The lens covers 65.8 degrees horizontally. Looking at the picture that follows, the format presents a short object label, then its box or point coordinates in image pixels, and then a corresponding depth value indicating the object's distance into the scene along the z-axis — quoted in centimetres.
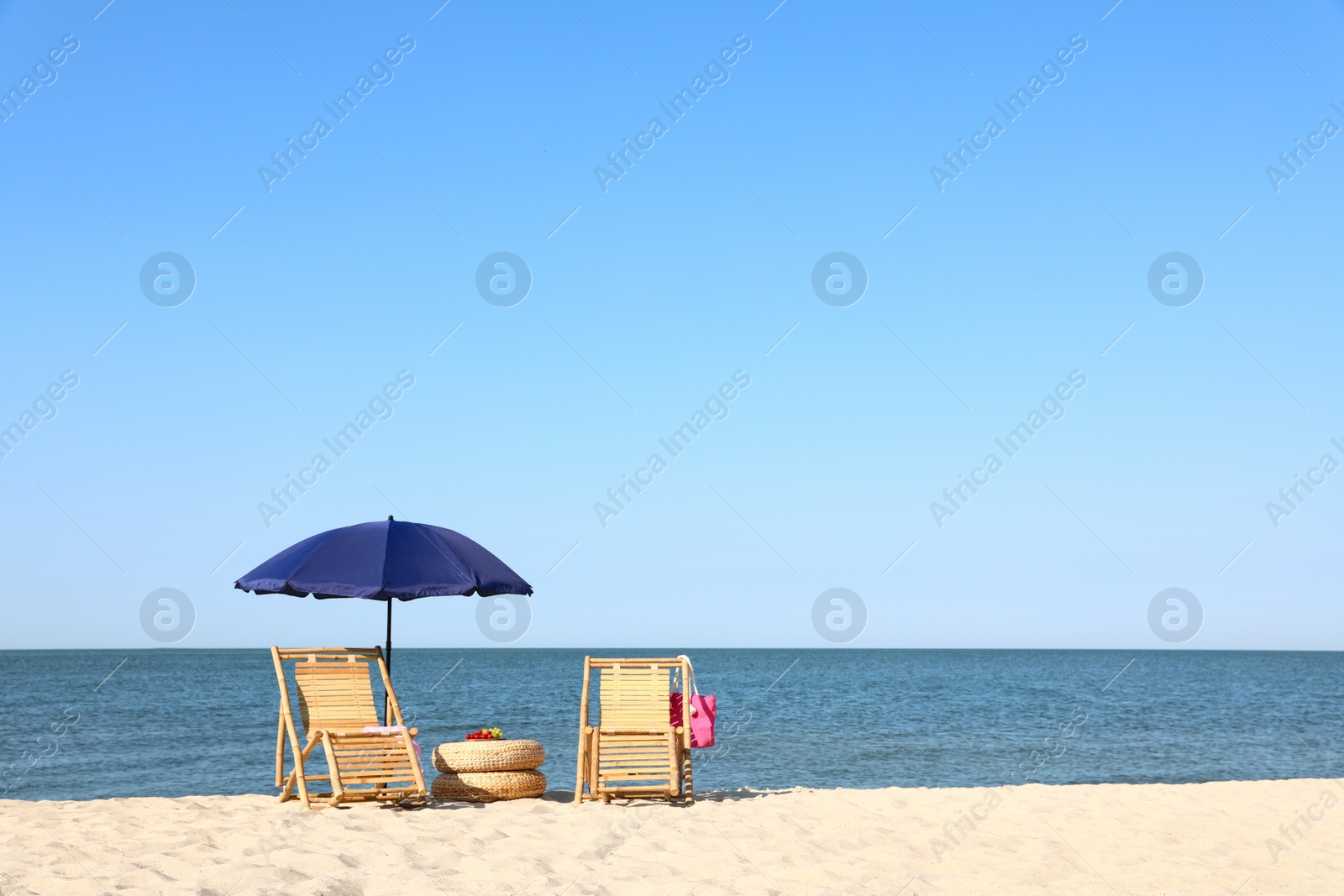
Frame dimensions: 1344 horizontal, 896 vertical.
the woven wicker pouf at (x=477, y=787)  796
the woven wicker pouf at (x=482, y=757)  802
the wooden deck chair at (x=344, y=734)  749
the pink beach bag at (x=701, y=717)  841
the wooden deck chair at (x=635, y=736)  814
